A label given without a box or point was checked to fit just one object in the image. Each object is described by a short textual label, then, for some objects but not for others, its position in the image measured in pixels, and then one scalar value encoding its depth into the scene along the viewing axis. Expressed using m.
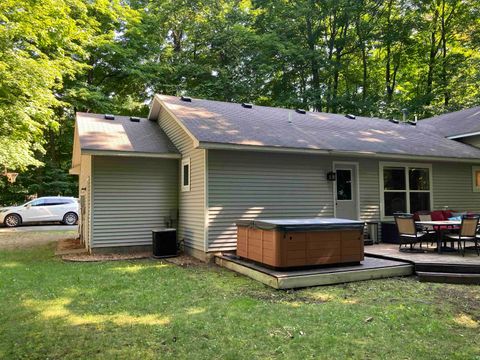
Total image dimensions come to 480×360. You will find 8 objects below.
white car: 18.20
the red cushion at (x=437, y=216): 9.80
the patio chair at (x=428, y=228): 8.67
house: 8.66
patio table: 7.98
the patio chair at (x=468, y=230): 7.65
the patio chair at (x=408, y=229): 8.29
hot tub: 6.45
